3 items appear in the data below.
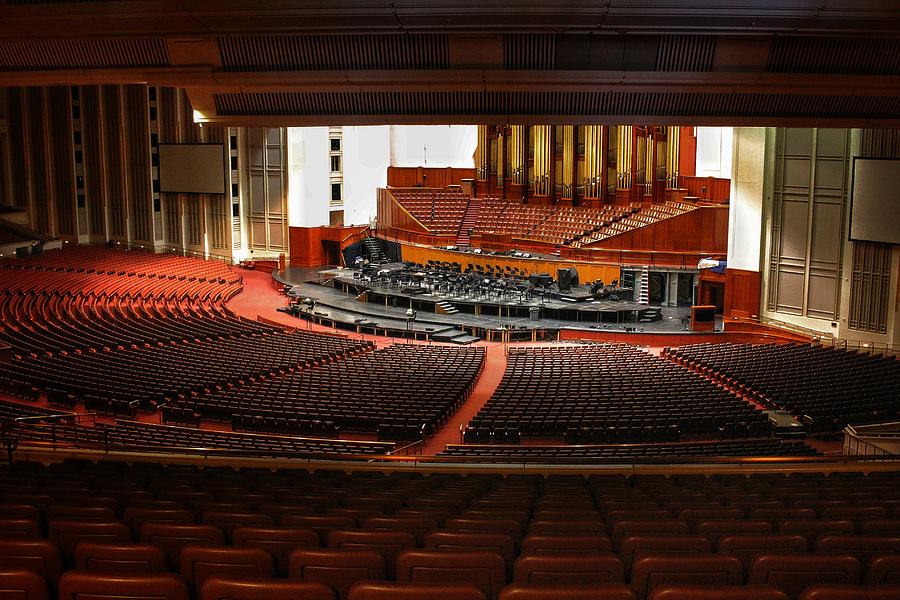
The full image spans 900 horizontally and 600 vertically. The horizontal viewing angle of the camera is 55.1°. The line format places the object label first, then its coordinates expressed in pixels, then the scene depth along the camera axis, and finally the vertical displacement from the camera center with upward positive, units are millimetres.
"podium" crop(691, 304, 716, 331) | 23517 -2469
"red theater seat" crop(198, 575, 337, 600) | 2932 -1242
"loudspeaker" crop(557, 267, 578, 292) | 26753 -1636
